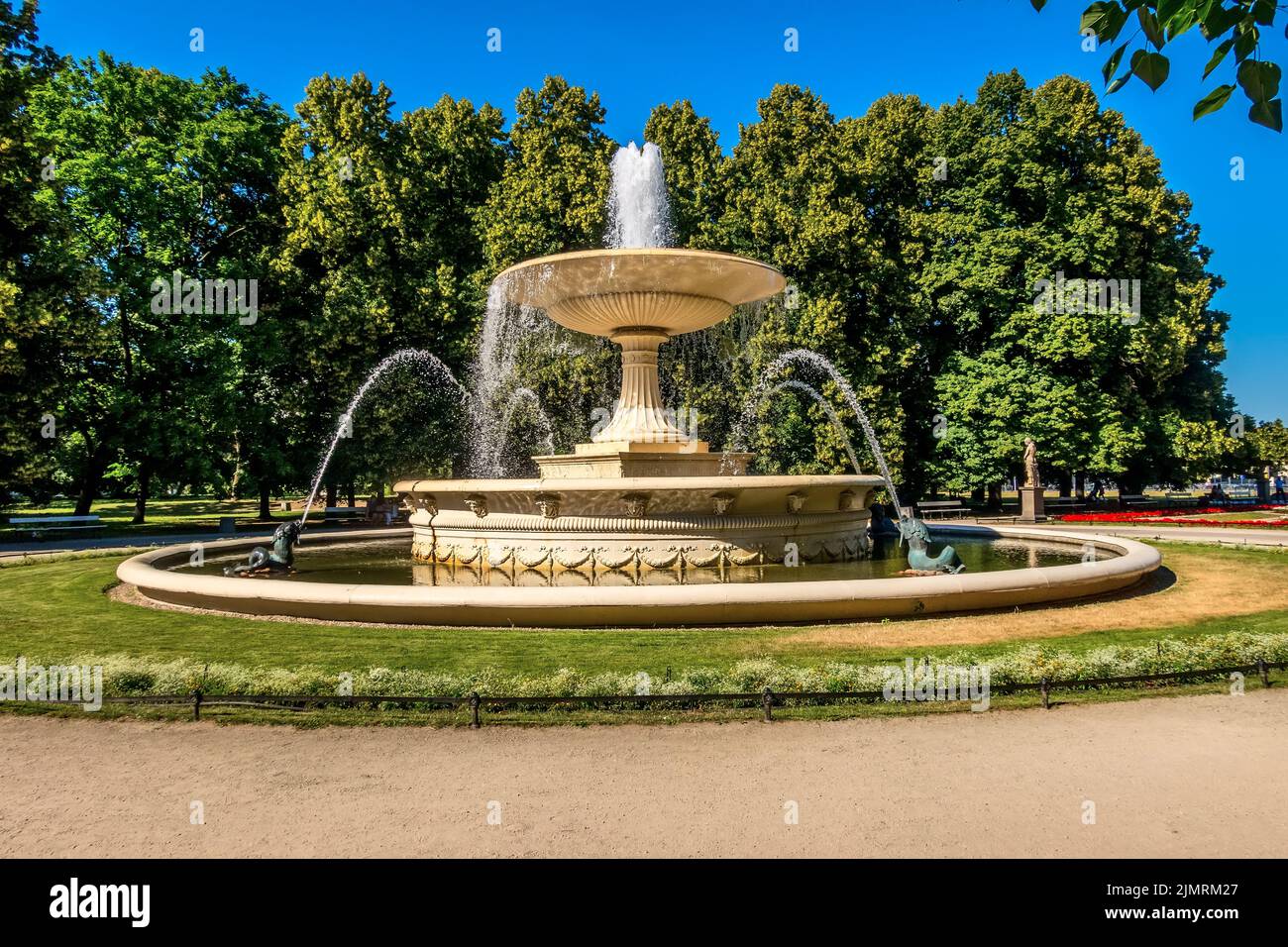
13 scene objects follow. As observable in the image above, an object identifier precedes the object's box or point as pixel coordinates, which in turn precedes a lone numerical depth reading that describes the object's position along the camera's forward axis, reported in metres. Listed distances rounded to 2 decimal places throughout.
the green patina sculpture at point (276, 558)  12.87
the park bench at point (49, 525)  23.64
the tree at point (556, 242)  29.38
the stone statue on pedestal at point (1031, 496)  26.19
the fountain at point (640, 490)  12.18
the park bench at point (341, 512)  30.41
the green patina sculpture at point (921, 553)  11.40
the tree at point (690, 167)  32.25
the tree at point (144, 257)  25.84
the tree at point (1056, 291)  28.94
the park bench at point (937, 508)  28.52
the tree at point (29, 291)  20.89
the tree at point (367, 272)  28.67
